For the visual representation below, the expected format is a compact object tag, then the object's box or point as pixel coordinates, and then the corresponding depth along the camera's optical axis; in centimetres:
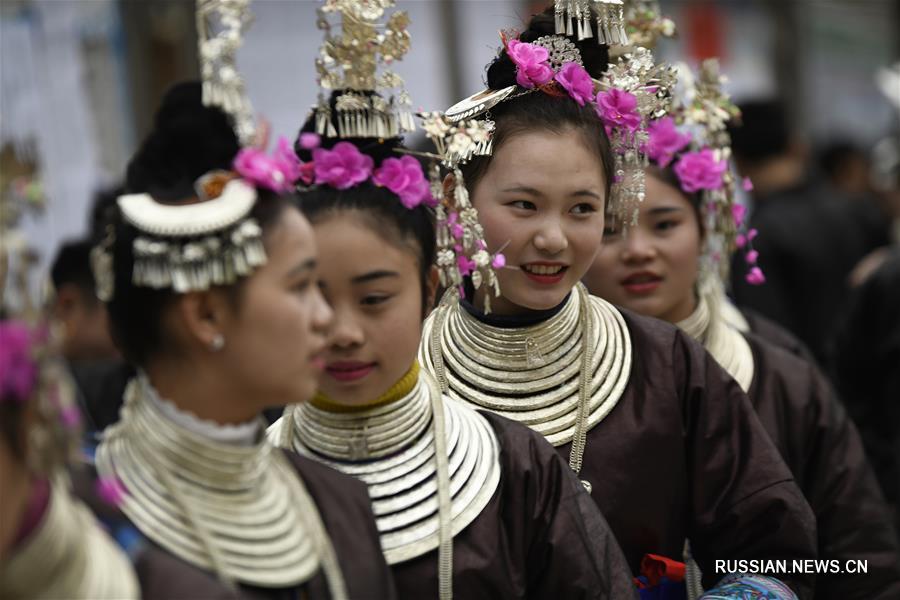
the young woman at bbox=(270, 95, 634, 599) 510
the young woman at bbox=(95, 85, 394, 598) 427
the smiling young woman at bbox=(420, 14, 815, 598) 620
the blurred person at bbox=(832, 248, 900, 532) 1091
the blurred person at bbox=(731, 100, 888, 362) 1414
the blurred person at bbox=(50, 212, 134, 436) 1054
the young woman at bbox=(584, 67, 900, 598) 732
